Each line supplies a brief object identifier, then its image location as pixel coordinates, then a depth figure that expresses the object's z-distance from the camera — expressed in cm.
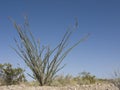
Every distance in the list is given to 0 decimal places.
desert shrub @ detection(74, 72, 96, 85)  896
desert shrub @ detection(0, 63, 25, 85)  819
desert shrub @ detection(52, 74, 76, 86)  785
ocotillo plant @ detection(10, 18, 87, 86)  733
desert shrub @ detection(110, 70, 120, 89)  469
